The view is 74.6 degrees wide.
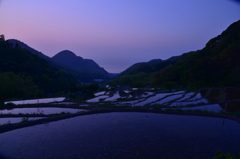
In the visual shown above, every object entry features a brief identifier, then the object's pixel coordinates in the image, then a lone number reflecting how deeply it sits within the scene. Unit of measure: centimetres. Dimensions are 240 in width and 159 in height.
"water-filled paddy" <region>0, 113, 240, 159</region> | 459
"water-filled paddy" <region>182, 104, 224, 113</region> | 972
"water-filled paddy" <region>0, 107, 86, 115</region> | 1095
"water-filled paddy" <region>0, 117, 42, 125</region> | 856
